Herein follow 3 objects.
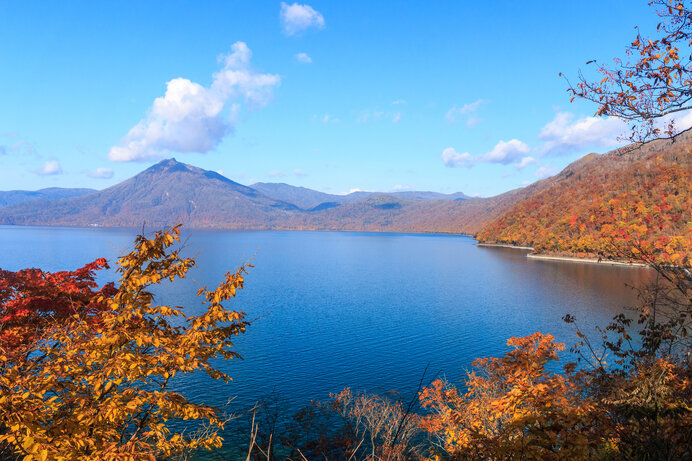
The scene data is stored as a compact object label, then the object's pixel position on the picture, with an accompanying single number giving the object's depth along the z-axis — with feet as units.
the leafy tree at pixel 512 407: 18.81
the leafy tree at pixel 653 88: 20.47
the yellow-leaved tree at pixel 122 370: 17.66
